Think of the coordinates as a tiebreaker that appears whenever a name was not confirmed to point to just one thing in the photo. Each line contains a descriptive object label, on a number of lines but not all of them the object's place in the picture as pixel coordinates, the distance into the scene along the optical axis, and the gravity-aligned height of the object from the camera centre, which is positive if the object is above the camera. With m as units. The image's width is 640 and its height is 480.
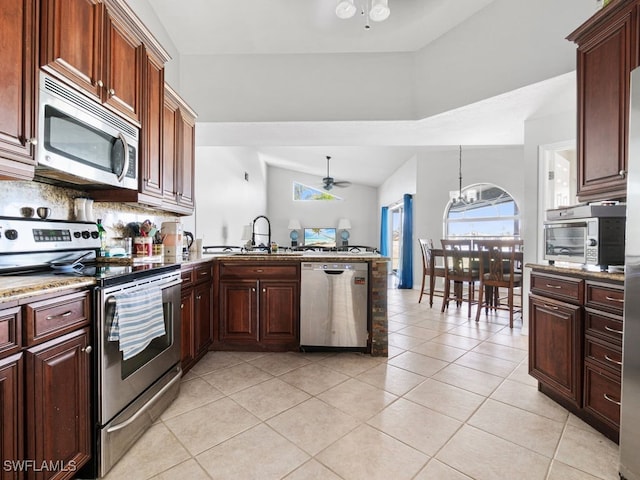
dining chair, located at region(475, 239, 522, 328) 3.81 -0.37
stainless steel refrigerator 1.25 -0.31
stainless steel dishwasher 2.69 -0.57
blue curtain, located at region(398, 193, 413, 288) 6.41 -0.19
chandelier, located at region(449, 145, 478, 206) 5.88 +0.85
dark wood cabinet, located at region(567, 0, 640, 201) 1.65 +0.84
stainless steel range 1.32 -0.43
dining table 4.18 -0.45
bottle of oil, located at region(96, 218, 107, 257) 2.08 -0.01
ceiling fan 7.15 +1.29
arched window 5.78 +0.48
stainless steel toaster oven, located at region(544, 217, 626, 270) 1.75 +0.00
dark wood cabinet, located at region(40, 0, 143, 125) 1.35 +0.94
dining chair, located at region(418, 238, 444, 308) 4.68 -0.43
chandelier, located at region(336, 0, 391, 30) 2.14 +1.60
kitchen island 2.75 -0.55
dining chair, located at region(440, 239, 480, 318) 4.20 -0.38
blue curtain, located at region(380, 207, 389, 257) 8.47 +0.22
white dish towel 1.35 -0.41
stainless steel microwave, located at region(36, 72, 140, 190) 1.36 +0.49
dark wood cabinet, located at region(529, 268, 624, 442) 1.53 -0.59
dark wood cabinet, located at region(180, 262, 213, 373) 2.24 -0.60
